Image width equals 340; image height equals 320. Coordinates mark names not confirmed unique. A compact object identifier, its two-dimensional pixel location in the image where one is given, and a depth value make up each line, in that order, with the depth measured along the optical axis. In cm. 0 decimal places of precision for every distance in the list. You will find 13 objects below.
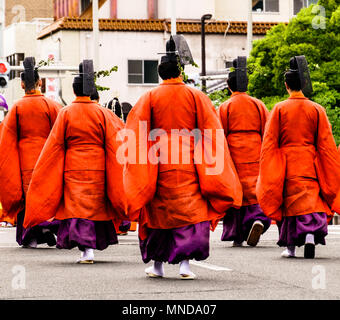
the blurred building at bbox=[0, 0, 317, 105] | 3959
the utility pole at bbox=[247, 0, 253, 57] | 3281
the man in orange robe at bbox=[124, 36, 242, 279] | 859
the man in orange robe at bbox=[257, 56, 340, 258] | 1065
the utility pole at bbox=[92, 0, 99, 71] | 3322
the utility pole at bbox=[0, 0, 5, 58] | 5121
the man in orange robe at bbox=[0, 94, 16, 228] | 1223
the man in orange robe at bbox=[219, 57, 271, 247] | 1247
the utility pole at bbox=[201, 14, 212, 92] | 3556
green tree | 2602
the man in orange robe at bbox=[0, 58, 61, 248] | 1204
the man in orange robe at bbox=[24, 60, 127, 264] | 1044
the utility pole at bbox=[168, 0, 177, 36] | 3431
